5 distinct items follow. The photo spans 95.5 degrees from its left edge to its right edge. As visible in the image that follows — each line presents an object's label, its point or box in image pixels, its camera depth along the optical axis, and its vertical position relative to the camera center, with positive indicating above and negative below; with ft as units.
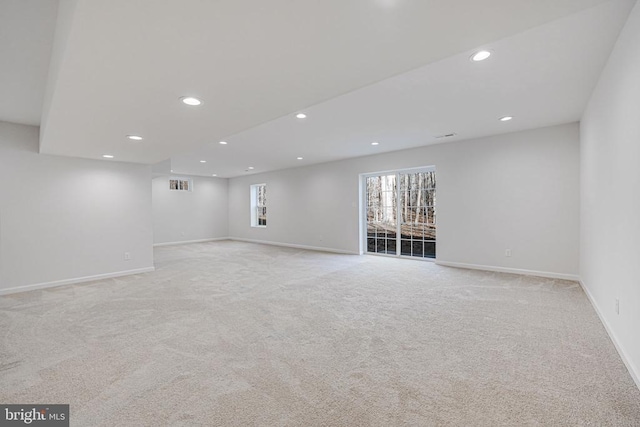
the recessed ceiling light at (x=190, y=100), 7.93 +3.13
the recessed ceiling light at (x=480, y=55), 7.91 +4.33
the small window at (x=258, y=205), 34.65 +0.85
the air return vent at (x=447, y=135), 16.93 +4.48
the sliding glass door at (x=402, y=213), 21.20 -0.15
